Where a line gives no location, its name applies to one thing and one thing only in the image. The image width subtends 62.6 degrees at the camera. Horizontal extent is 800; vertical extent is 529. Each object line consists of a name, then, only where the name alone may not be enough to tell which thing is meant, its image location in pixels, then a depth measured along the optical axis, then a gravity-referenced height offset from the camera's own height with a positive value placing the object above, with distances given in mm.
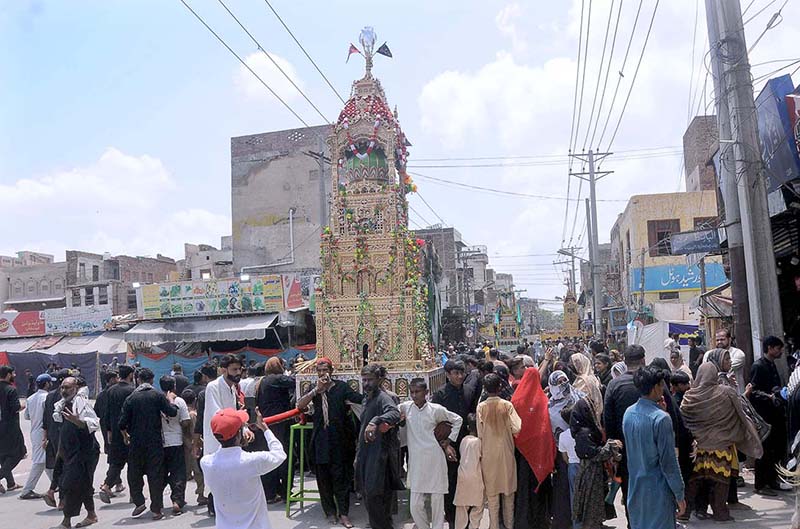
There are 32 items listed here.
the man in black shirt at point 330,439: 7750 -1221
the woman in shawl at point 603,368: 9016 -610
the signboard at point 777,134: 9719 +2784
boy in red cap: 4520 -922
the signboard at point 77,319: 29469 +1236
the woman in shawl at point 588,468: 5977 -1351
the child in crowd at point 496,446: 6543 -1179
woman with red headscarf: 6590 -1159
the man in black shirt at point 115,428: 9281 -1159
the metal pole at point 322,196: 23219 +4930
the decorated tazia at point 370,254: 11250 +1411
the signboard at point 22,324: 30375 +1193
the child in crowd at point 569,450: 6441 -1239
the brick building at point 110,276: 34938 +4302
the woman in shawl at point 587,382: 6254 -556
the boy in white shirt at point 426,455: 6805 -1278
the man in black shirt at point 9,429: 10477 -1268
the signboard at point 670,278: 30844 +2014
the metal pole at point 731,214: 8680 +1382
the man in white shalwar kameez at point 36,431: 10008 -1280
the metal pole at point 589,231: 30462 +4722
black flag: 13287 +5697
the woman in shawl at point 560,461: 6754 -1397
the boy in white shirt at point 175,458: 8781 -1550
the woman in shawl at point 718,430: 6992 -1193
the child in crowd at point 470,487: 6645 -1590
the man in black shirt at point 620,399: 5879 -682
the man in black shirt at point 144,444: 8430 -1287
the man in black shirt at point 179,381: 11604 -682
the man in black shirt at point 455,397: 7305 -751
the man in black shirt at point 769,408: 7938 -1124
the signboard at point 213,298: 24406 +1641
